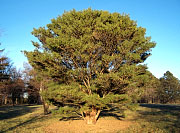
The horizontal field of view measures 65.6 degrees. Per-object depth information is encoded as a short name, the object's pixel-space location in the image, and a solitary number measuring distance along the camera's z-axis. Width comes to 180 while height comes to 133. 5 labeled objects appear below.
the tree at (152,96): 58.14
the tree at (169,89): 55.91
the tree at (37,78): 14.68
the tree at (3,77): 25.33
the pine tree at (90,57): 10.70
